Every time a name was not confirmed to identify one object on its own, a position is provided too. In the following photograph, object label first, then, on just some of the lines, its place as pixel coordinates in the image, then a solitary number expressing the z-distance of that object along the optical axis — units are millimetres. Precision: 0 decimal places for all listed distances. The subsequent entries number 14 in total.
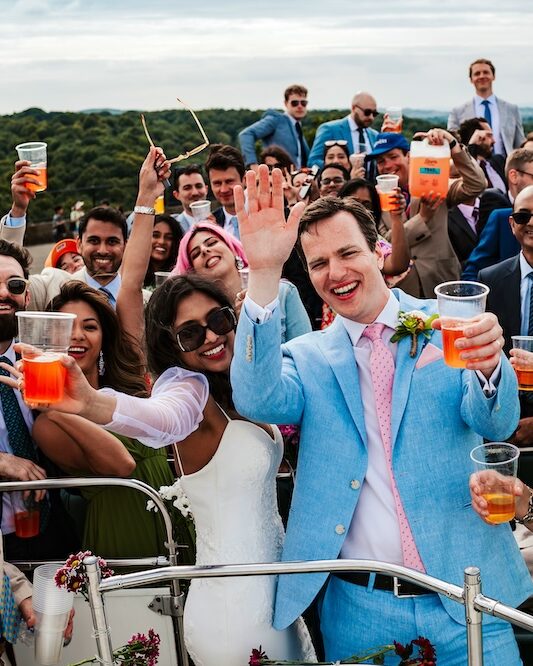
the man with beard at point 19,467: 4340
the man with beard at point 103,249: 6305
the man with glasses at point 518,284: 5273
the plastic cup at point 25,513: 4363
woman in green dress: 4254
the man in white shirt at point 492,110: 11219
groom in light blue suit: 3062
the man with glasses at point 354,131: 10688
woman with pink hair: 5223
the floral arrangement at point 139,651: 3779
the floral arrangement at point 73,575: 3671
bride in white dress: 3389
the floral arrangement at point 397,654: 3053
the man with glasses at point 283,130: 11812
